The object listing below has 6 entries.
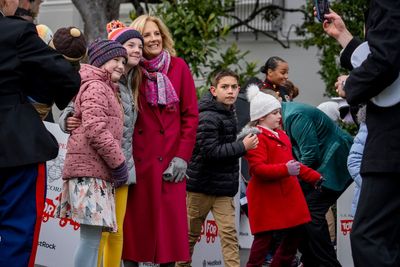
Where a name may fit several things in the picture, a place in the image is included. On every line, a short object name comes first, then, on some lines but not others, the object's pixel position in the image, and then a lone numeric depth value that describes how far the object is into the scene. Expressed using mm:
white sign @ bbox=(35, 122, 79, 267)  11302
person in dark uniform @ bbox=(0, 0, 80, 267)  7248
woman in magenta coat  9909
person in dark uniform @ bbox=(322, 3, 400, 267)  6818
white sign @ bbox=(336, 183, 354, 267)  12299
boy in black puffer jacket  11302
